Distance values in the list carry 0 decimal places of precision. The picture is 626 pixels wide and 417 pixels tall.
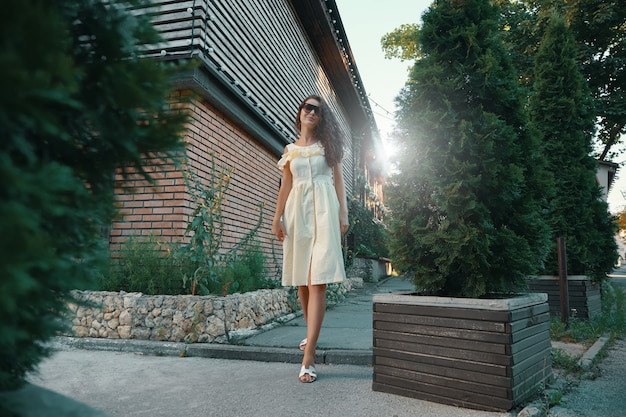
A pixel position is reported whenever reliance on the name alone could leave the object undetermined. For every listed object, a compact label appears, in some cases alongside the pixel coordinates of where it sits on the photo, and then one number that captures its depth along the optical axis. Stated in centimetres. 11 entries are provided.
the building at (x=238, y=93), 523
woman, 308
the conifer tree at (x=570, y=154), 637
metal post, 504
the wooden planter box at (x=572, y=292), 574
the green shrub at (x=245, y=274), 480
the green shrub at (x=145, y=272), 463
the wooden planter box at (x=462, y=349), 225
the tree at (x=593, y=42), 1292
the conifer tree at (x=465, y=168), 274
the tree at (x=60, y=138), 61
